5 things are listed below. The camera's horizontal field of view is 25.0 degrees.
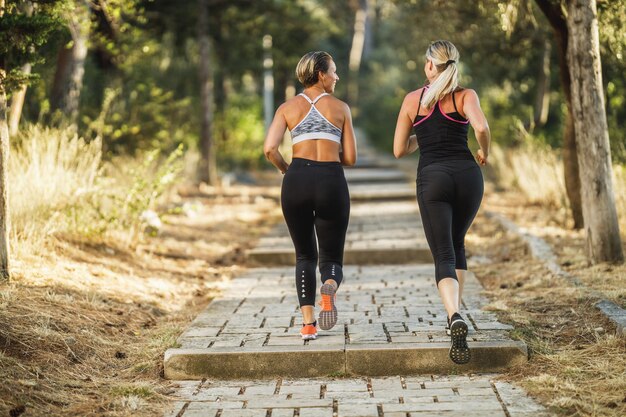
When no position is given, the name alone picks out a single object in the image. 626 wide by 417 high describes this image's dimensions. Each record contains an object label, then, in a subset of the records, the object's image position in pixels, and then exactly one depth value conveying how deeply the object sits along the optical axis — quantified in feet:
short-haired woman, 30.53
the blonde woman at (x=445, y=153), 29.27
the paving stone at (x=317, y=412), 24.97
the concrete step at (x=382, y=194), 90.21
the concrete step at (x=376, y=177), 109.00
